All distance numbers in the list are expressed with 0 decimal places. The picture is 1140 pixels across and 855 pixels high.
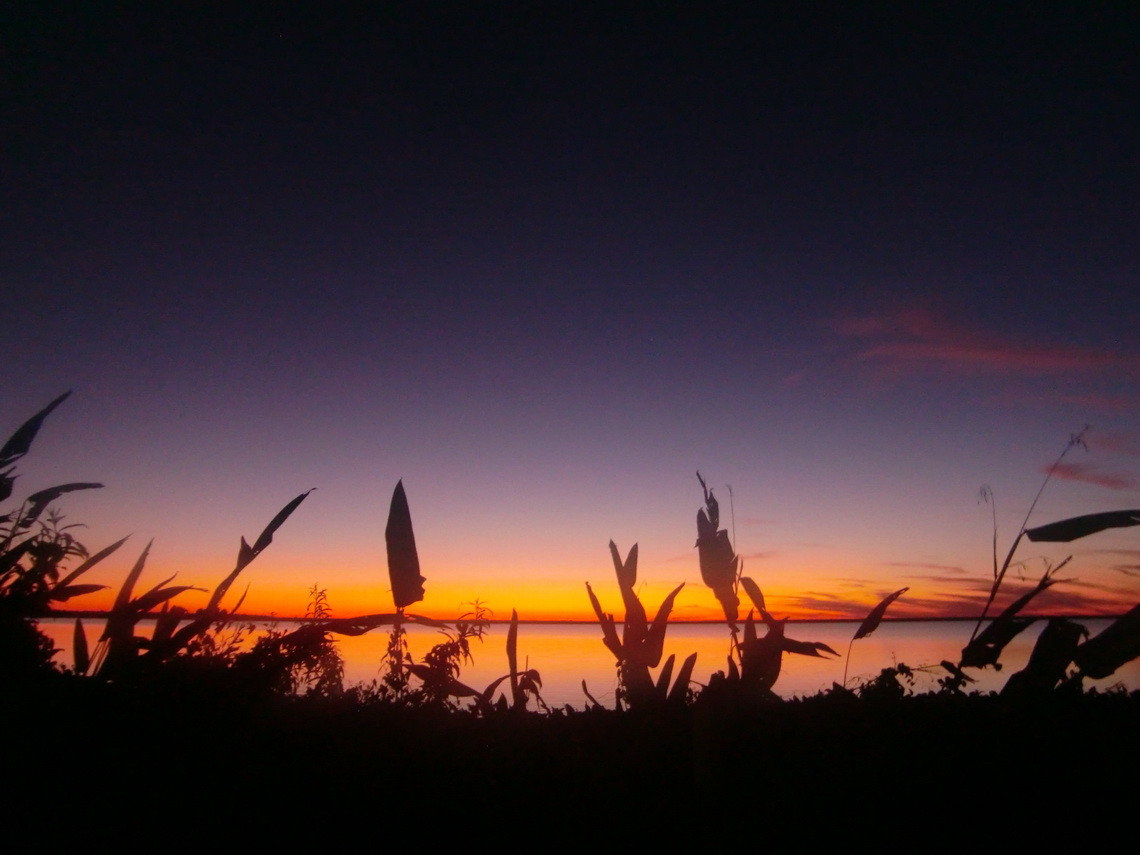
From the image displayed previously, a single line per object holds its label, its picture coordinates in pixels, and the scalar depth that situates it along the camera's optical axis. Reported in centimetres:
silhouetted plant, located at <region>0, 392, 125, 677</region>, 376
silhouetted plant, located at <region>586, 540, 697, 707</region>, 542
